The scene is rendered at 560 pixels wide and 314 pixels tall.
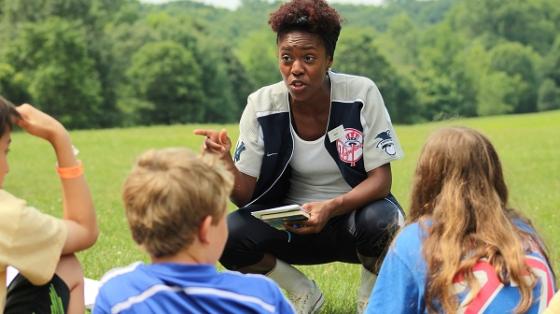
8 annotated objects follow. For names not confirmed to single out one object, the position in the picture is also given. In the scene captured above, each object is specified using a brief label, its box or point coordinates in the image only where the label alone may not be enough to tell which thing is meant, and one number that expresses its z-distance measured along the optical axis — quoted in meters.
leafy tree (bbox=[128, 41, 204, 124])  74.19
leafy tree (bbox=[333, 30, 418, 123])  82.31
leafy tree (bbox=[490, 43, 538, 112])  88.88
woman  4.97
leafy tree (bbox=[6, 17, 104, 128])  65.12
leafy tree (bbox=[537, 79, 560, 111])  83.94
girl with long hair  3.17
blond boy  2.64
